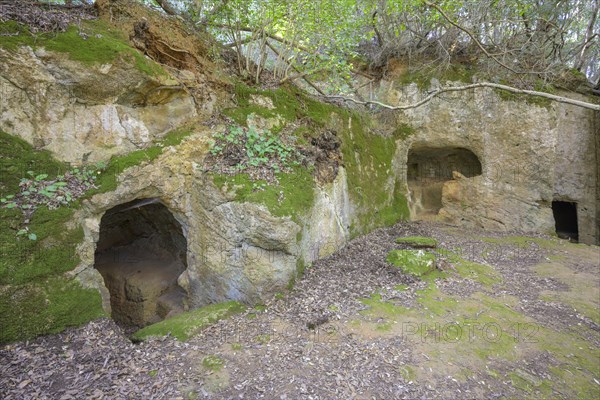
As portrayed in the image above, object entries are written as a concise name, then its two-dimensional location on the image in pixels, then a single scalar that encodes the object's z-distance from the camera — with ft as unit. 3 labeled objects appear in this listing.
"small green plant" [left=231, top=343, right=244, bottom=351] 11.32
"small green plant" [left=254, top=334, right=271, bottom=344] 11.73
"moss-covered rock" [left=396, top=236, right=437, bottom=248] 21.12
